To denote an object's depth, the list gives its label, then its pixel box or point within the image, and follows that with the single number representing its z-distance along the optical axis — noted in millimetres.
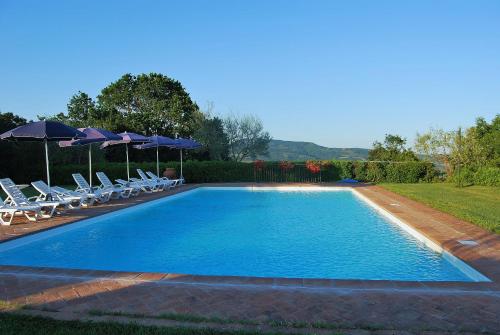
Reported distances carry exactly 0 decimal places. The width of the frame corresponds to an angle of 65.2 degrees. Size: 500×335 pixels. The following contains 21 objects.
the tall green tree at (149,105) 34875
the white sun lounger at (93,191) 12296
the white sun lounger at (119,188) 13914
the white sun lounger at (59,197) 10555
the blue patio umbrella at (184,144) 18930
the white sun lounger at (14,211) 8828
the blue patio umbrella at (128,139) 15210
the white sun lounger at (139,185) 15180
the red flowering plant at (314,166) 22203
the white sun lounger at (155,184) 16728
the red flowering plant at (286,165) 22266
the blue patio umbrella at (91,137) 12562
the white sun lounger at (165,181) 17409
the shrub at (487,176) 18977
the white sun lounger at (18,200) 9477
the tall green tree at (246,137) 32594
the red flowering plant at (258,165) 22125
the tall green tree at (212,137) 30781
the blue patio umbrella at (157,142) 17578
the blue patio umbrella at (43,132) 9777
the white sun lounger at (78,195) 11438
